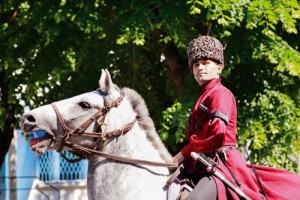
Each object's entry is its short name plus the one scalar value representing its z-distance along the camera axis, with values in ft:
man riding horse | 36.07
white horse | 36.80
